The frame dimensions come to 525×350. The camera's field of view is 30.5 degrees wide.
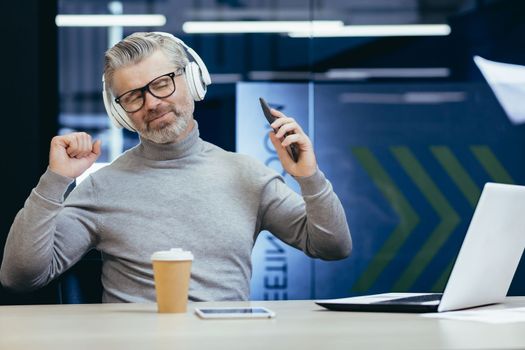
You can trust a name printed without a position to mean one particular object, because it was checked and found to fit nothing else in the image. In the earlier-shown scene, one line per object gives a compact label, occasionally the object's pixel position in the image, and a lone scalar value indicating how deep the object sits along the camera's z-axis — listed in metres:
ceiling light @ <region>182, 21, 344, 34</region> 4.30
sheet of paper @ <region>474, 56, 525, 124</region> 4.39
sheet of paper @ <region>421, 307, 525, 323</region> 1.70
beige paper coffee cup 1.79
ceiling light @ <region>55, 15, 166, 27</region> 4.27
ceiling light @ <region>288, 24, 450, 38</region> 4.33
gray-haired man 2.26
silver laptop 1.75
